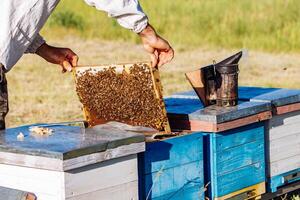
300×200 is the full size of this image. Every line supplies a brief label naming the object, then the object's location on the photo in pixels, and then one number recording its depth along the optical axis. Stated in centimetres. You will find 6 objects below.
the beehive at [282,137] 531
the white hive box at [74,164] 384
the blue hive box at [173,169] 433
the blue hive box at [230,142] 479
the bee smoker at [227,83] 502
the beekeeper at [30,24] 440
